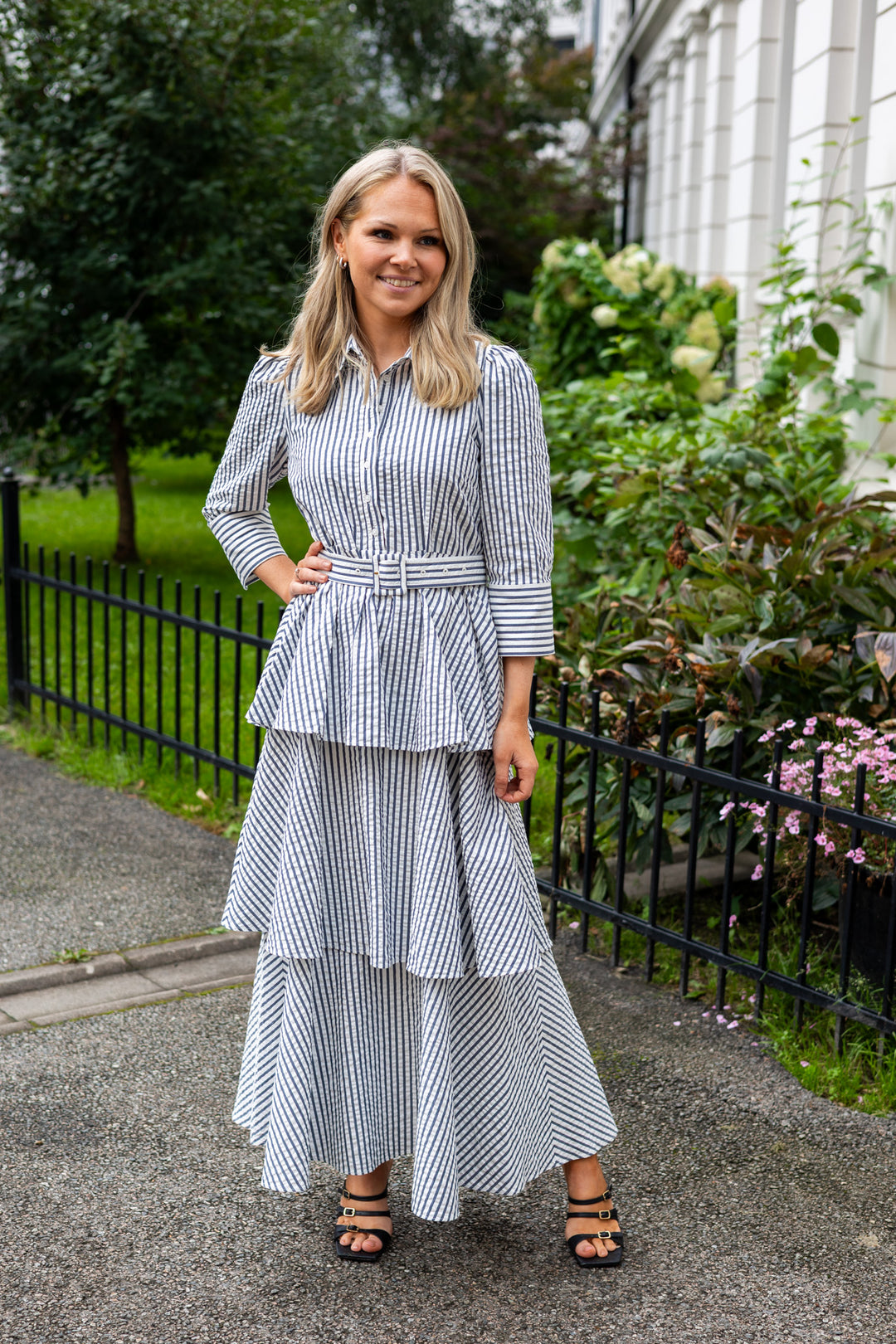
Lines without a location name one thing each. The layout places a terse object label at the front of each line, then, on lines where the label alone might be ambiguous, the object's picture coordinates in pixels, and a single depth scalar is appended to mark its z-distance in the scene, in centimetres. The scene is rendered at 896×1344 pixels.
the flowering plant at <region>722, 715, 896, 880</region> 325
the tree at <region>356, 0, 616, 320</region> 1786
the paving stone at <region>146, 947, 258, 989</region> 374
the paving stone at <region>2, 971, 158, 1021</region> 356
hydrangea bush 710
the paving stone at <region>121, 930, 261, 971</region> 383
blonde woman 230
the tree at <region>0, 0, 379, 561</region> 871
